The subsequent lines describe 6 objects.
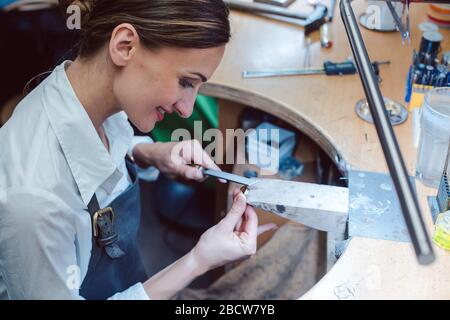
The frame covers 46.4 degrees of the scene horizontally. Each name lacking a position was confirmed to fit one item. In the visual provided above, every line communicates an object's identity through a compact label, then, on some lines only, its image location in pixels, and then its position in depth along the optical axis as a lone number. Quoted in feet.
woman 3.16
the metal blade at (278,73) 5.19
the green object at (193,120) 6.57
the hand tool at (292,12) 5.82
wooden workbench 3.30
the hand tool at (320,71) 5.17
